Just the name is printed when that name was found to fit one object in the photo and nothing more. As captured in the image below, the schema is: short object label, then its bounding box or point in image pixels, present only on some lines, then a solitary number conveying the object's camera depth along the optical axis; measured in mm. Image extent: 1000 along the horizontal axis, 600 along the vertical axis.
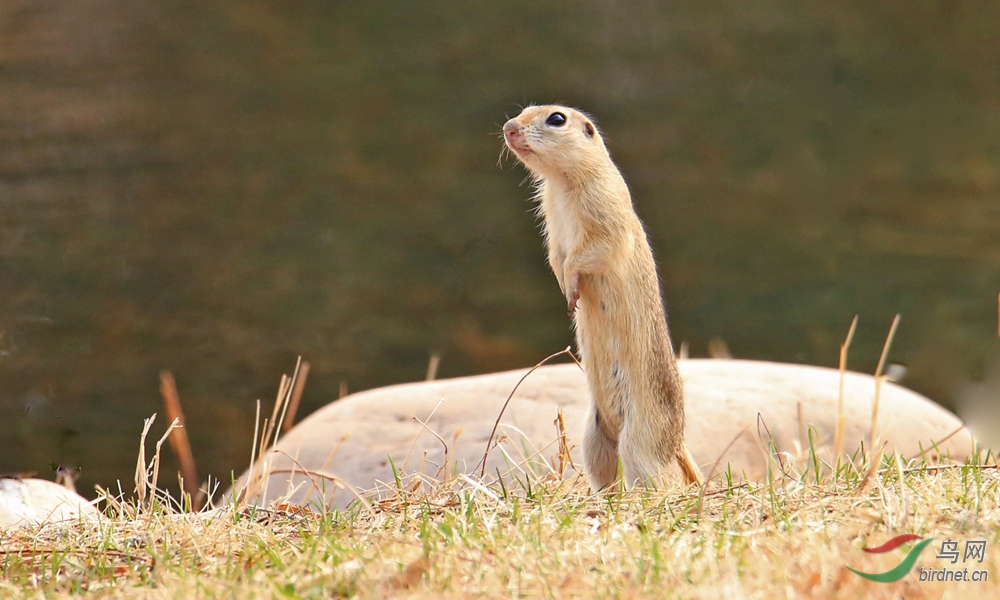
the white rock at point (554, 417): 9586
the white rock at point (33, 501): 7648
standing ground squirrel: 7270
